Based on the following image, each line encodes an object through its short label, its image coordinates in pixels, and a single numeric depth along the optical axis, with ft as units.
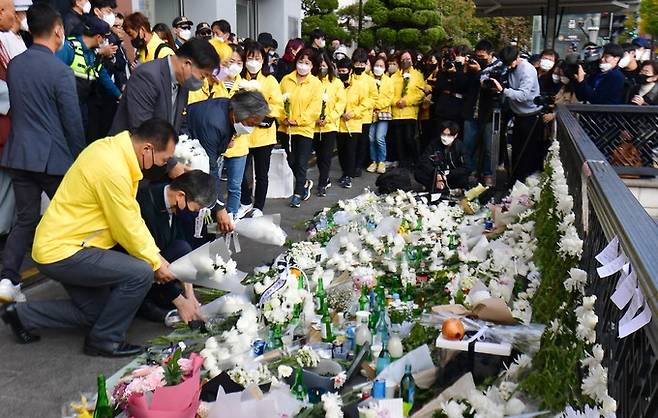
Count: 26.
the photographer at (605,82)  29.25
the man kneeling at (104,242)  13.12
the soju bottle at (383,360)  11.71
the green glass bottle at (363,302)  14.55
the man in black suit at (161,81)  16.52
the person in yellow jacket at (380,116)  33.73
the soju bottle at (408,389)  10.80
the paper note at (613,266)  8.24
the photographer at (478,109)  31.99
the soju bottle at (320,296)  15.17
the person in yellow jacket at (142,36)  23.65
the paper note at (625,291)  7.37
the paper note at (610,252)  8.84
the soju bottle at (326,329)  13.58
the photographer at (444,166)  28.81
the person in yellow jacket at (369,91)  32.45
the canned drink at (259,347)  12.98
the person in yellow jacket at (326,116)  29.07
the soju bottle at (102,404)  10.44
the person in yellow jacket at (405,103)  34.58
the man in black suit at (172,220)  14.71
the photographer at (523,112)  30.19
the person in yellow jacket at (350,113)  31.65
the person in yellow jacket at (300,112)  27.84
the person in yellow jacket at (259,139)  24.66
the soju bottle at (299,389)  11.22
